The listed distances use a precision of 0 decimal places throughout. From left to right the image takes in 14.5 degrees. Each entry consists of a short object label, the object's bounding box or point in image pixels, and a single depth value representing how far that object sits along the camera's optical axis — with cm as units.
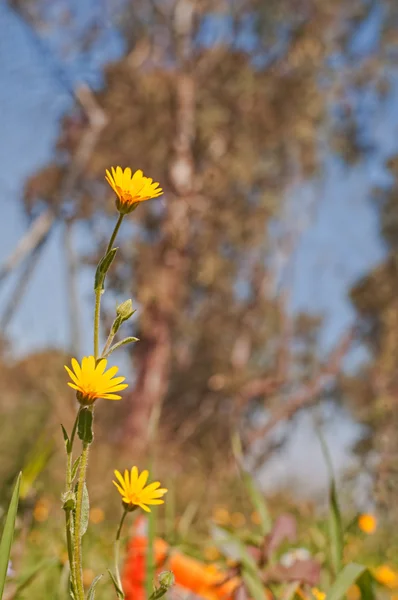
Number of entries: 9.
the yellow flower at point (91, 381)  70
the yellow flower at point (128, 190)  72
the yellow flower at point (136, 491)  72
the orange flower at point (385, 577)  145
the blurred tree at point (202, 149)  1143
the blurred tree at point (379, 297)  1217
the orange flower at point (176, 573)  128
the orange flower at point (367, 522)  132
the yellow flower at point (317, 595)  91
